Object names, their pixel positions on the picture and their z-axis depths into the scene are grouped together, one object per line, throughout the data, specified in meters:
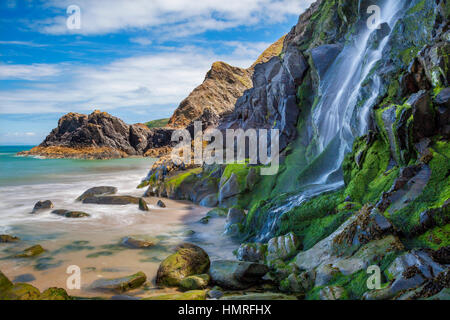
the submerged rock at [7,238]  9.83
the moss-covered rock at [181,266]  6.59
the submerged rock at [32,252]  8.38
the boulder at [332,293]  4.92
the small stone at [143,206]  14.94
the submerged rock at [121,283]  6.28
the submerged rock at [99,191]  18.59
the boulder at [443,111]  6.78
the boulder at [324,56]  16.17
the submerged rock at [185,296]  5.43
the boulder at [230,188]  15.17
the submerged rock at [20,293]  4.75
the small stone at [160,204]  15.95
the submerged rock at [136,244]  9.18
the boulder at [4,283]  4.88
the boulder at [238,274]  6.16
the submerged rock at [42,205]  15.28
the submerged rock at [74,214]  13.32
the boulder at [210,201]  15.96
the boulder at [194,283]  6.23
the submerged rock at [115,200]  16.14
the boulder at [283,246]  7.37
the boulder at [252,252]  7.56
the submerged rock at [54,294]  4.83
